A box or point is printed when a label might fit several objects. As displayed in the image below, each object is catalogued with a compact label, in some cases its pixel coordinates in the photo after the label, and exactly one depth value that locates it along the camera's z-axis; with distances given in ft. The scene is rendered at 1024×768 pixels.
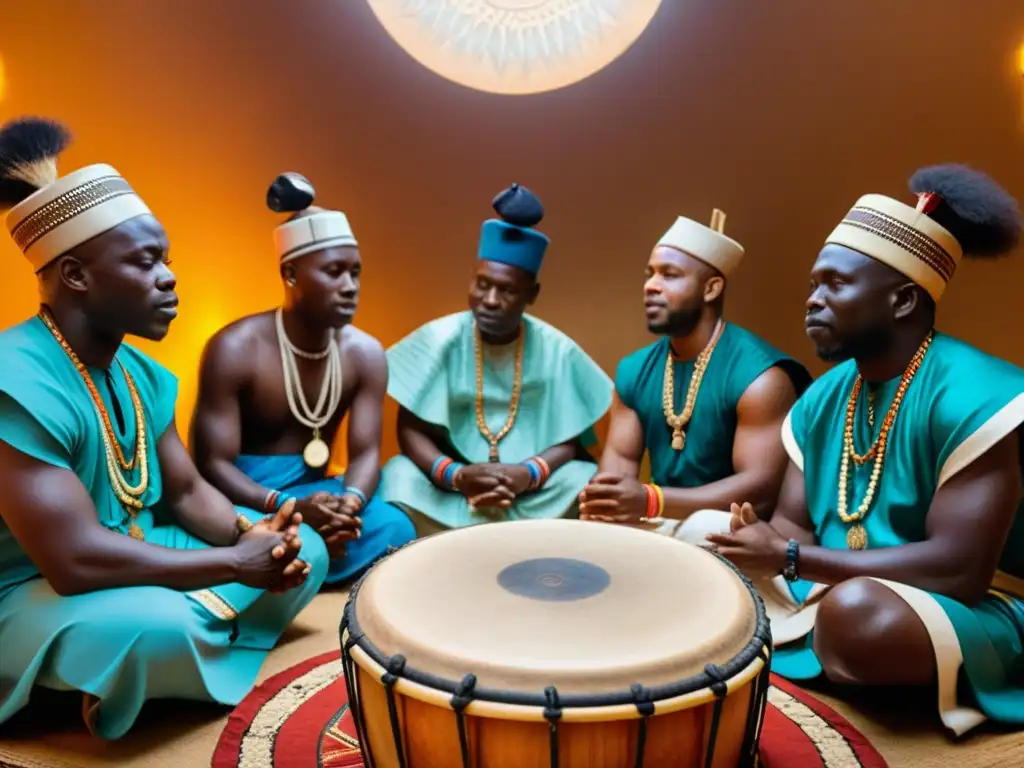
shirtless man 10.64
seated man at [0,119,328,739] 6.85
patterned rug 6.81
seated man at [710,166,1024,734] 7.13
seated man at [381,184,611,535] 11.53
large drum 4.70
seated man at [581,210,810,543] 10.34
